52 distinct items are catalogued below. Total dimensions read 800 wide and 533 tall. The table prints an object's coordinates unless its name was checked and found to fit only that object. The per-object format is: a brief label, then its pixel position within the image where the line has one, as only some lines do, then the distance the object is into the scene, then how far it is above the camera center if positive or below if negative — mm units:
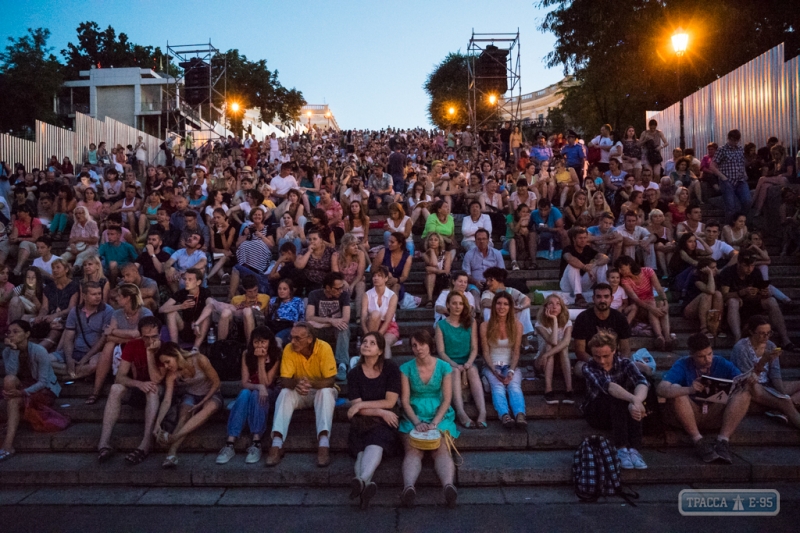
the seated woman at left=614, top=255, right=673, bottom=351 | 6953 -347
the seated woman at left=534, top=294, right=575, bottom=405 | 6062 -672
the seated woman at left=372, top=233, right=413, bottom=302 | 7930 +139
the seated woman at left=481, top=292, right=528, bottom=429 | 6008 -712
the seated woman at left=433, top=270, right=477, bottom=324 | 6626 -260
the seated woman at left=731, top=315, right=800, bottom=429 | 5531 -984
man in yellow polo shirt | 5484 -969
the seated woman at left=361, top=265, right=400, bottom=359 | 6629 -407
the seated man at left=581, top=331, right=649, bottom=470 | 5176 -1081
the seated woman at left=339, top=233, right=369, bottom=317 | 7781 +103
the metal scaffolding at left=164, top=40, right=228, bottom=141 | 26859 +9643
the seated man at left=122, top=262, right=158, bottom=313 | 7285 -115
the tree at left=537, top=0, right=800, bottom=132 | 20719 +7877
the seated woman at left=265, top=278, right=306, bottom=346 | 6879 -419
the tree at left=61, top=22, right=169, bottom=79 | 58406 +20938
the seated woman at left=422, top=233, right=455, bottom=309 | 8039 +15
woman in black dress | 5191 -1114
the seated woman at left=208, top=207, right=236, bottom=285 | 9289 +500
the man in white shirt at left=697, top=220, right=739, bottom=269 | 8305 +253
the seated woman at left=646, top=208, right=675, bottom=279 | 8656 +400
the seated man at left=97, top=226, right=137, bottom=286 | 8750 +336
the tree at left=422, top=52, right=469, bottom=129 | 56219 +17052
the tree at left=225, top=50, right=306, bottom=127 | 52438 +15851
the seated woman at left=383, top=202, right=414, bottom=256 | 9190 +721
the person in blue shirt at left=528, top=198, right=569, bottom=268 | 9445 +665
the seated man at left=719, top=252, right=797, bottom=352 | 6973 -344
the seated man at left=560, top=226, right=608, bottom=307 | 7793 +21
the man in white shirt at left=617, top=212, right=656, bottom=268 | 8516 +409
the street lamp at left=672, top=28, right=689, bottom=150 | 13141 +4748
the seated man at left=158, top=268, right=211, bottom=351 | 6750 -387
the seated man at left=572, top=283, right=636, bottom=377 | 6156 -553
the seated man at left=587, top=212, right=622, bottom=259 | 8516 +388
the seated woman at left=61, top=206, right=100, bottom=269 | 9413 +579
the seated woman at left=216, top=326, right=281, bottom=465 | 5480 -1070
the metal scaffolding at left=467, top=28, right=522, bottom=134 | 26094 +8502
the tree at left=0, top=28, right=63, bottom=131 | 34125 +10554
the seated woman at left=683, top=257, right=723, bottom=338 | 7082 -415
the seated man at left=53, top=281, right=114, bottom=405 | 6719 -639
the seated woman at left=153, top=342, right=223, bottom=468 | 5531 -1062
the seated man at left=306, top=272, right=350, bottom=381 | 6699 -428
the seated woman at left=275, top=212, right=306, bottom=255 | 9098 +604
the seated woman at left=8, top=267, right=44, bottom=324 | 7391 -263
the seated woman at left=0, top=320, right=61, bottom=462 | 5828 -927
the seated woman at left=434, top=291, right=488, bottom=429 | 5984 -673
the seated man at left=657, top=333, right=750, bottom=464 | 5211 -1140
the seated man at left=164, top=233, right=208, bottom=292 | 8344 +214
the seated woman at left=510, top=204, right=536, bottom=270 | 9156 +473
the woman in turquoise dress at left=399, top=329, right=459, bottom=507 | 5285 -1048
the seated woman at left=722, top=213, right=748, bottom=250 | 8711 +456
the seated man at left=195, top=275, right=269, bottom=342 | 6723 -400
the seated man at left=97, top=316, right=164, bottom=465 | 5520 -990
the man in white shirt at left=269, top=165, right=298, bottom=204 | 11969 +1716
